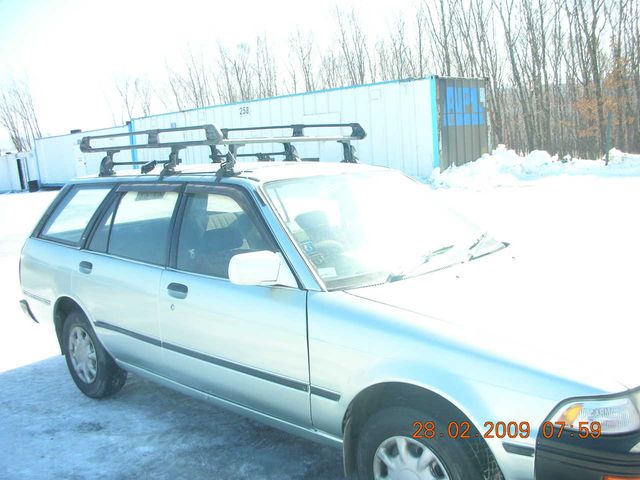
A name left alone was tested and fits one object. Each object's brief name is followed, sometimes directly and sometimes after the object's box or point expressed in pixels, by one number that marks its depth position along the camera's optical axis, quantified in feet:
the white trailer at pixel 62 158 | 95.76
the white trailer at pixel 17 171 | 111.75
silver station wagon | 6.91
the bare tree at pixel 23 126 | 180.75
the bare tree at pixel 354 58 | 120.57
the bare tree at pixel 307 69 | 130.00
